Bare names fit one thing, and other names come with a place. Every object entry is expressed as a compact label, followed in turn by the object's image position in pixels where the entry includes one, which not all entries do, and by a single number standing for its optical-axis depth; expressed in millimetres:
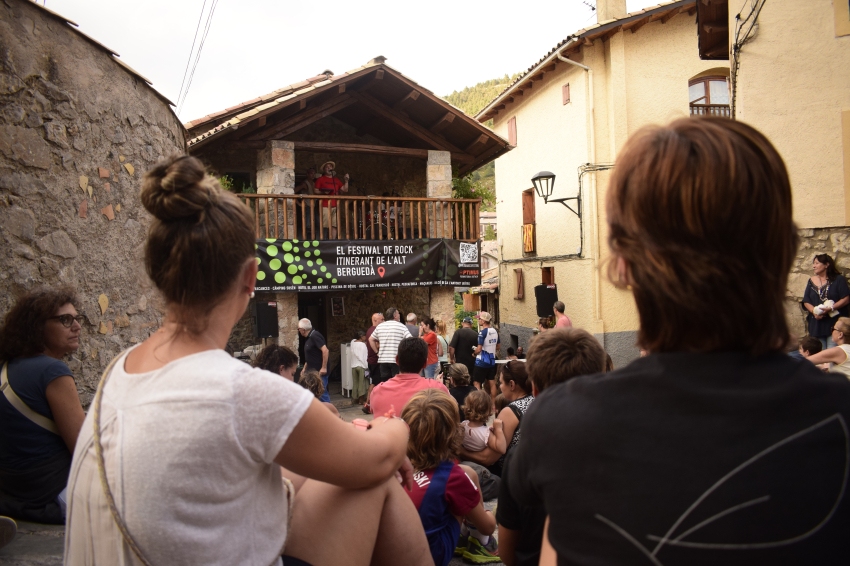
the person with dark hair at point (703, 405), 804
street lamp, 12023
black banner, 9484
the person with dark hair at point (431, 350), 8961
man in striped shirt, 8156
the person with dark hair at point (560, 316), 8312
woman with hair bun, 1027
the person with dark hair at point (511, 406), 3387
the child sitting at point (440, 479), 2398
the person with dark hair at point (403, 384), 4125
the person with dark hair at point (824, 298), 6074
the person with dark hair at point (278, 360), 4102
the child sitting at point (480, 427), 3465
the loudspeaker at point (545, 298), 12602
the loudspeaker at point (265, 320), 9383
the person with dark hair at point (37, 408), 2369
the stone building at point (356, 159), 9945
